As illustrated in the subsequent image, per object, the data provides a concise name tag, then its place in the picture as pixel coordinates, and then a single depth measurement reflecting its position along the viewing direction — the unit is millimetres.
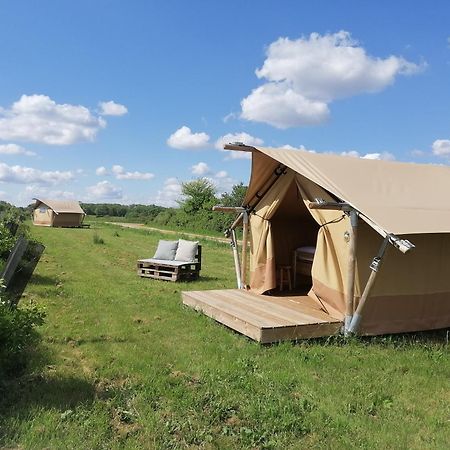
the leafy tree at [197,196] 48312
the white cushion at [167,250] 12591
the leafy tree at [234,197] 48200
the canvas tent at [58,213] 42531
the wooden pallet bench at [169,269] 11727
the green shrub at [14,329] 4352
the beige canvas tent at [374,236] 6598
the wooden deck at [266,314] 6480
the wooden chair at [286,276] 10164
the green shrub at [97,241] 22394
